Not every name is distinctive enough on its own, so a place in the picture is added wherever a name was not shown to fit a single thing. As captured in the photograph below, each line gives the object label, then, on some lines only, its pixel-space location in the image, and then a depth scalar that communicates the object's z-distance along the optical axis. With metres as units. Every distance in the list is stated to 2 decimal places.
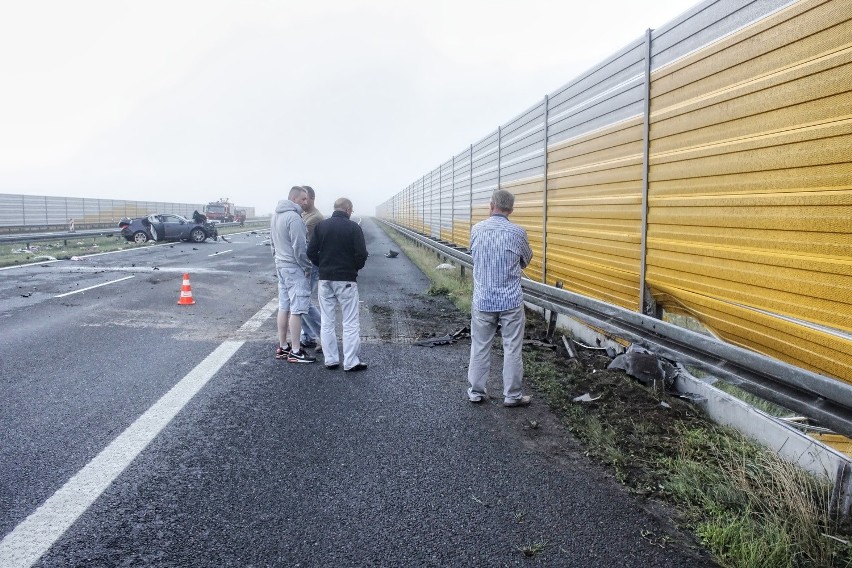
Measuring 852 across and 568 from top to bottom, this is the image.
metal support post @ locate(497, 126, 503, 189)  11.70
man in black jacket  6.89
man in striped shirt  5.60
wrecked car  30.83
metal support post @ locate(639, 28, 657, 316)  5.93
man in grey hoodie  7.14
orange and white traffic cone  11.00
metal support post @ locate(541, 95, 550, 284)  8.91
